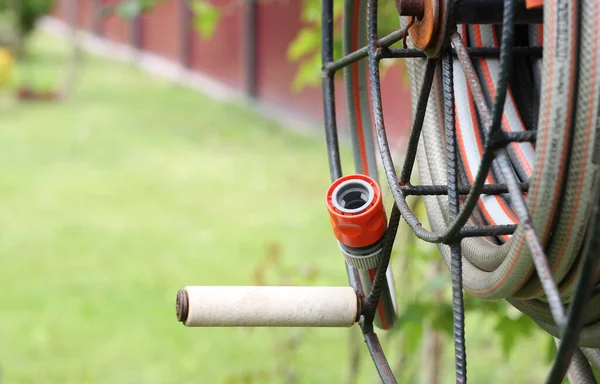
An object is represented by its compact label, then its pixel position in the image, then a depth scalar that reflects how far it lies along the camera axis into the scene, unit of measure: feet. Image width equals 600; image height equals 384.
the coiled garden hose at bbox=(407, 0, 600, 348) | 4.82
